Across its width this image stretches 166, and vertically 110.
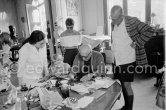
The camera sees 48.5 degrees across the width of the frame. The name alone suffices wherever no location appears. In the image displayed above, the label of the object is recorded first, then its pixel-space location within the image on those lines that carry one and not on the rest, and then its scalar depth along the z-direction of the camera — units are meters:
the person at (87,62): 2.46
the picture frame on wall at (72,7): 5.35
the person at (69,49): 3.16
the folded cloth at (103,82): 1.84
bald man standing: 2.09
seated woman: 2.06
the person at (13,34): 4.34
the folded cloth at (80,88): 1.72
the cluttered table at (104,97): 1.47
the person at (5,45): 4.04
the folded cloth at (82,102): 1.47
